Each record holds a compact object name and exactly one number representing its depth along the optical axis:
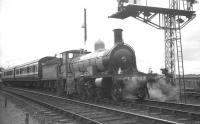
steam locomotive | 12.83
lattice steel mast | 18.64
